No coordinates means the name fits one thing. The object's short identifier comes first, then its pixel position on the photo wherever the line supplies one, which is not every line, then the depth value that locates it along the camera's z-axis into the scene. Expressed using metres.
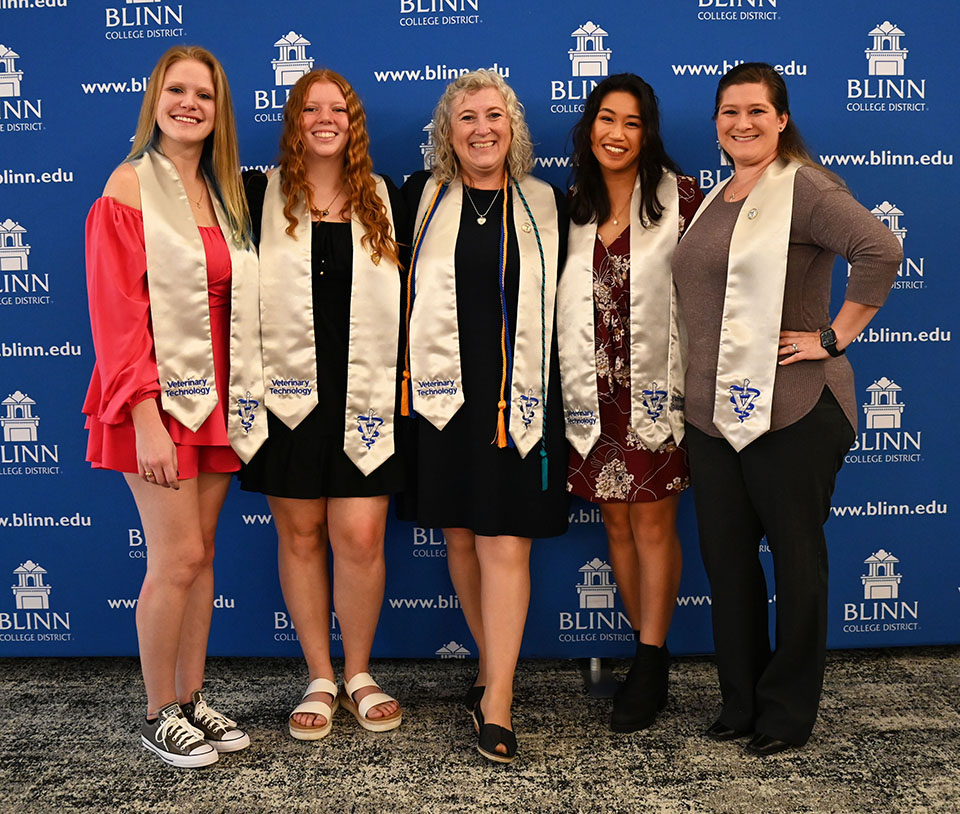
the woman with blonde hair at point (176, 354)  1.91
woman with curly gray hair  2.13
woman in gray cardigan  1.94
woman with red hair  2.13
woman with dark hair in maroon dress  2.14
